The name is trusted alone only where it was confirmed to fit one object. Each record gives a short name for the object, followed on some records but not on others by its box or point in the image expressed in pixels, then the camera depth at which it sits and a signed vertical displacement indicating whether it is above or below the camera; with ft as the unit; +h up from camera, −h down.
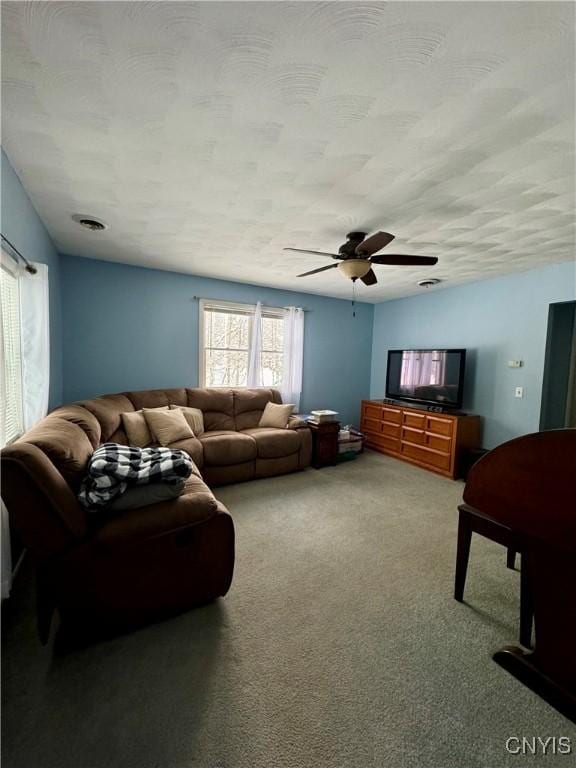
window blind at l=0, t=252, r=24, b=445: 6.03 +0.00
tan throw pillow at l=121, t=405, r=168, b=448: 10.03 -2.43
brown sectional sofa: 4.17 -2.92
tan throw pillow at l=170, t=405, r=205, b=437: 11.73 -2.30
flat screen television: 12.73 -0.38
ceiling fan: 7.80 +2.80
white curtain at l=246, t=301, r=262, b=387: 14.42 +0.50
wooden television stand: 12.14 -2.95
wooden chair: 4.74 -3.02
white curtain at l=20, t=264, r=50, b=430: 6.53 +0.22
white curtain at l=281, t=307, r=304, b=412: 15.34 +0.43
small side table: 13.01 -3.42
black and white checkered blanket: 4.79 -1.94
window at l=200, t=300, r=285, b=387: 13.83 +0.80
